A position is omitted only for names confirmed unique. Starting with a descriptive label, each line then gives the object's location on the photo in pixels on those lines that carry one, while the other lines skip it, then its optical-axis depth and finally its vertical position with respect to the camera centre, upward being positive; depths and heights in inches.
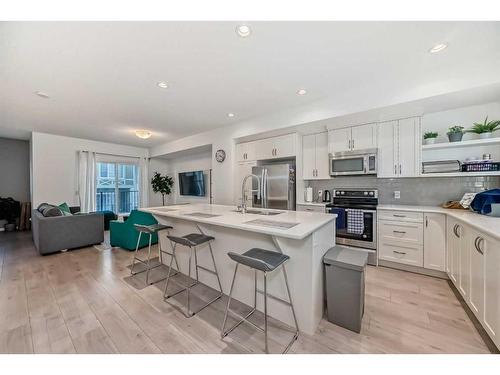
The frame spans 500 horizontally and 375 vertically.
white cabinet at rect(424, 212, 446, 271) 98.5 -27.3
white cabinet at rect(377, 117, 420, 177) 112.0 +22.8
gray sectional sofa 134.6 -31.7
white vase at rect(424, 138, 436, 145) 110.0 +25.4
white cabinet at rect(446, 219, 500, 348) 54.7 -28.7
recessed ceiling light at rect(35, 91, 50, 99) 108.8 +51.8
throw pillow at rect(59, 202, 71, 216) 171.6 -18.6
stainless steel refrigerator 146.1 +1.3
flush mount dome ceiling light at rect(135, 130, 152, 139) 166.4 +45.3
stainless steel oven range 116.0 -19.8
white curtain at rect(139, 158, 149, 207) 263.9 +6.6
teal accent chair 138.1 -32.6
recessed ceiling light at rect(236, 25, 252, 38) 64.0 +51.3
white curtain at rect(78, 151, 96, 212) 217.3 +6.6
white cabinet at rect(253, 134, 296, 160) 146.8 +30.4
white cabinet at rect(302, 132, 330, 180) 145.1 +22.8
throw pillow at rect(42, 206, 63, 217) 142.0 -17.9
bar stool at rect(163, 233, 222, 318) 77.0 -35.5
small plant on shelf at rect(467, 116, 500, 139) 96.7 +28.8
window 238.7 -0.1
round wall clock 175.9 +28.1
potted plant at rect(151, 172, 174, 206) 269.1 +4.0
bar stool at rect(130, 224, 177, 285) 97.6 -20.7
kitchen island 62.7 -22.0
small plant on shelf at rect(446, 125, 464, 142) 102.5 +27.5
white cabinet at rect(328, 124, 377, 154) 123.2 +31.4
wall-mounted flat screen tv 240.6 +3.9
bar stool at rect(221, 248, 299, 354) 54.6 -22.2
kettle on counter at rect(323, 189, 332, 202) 149.4 -6.9
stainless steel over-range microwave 122.0 +15.5
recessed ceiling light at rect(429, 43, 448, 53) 73.0 +51.8
